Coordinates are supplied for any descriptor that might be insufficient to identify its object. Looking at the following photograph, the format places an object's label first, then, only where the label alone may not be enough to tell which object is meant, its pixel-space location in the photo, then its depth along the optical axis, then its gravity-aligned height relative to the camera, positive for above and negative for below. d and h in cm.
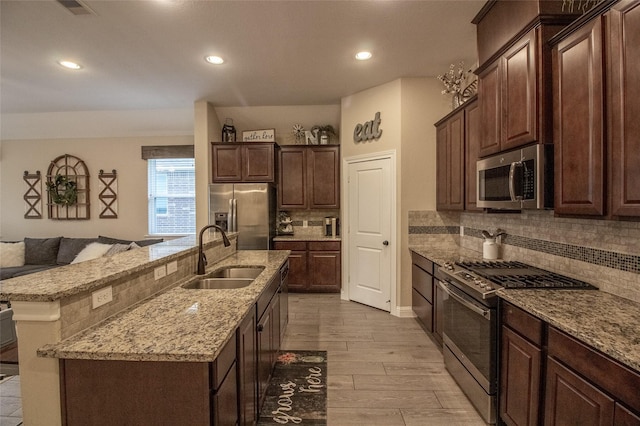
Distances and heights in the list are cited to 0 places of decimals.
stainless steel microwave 181 +20
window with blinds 547 +29
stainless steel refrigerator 460 +2
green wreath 535 +39
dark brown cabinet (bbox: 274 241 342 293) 474 -87
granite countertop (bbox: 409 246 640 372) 111 -49
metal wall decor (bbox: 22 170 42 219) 552 +29
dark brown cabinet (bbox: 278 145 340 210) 493 +56
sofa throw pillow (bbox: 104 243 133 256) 444 -53
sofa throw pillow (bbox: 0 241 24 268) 476 -67
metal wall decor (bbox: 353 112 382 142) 395 +109
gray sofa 493 -60
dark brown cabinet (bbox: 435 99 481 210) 278 +55
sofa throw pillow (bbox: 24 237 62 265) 494 -63
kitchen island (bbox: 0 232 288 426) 112 -43
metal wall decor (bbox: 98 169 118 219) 544 +29
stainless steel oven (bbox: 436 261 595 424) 185 -73
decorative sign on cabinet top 506 +127
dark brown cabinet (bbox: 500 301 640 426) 110 -74
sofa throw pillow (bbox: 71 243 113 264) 449 -58
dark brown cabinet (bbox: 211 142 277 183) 479 +78
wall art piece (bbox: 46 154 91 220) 540 +50
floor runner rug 203 -137
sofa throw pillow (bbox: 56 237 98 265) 494 -59
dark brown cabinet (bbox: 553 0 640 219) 134 +47
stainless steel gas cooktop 182 -45
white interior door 393 -30
